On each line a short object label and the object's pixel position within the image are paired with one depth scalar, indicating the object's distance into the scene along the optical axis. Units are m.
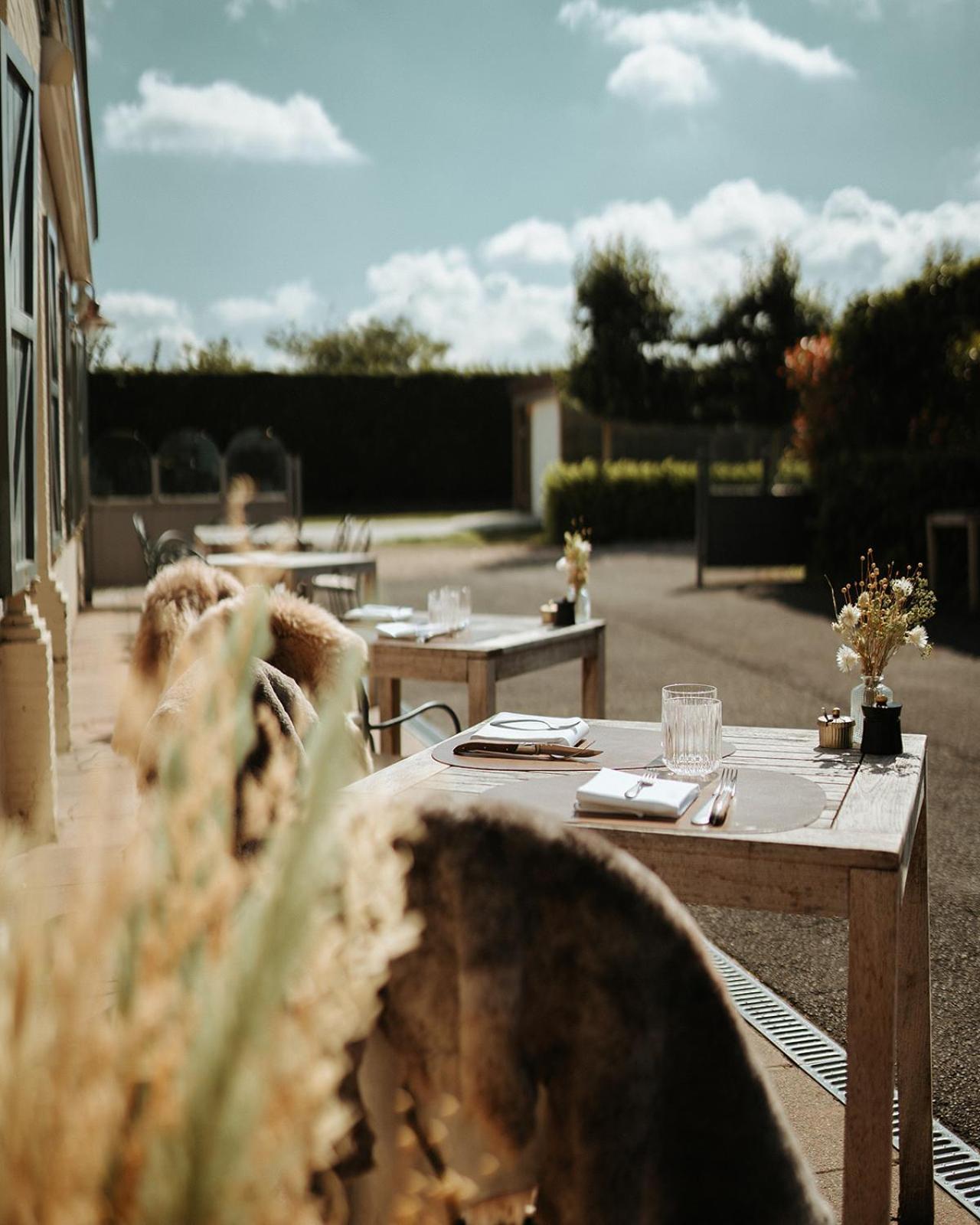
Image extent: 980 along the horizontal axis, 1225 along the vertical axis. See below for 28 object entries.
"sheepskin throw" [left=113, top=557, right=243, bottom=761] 3.11
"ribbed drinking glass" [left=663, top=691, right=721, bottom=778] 2.33
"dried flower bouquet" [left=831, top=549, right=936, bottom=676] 2.50
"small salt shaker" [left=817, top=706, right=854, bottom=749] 2.50
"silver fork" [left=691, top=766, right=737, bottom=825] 1.95
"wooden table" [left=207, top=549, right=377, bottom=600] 7.30
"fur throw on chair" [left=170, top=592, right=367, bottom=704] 2.97
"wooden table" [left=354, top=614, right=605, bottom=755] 4.21
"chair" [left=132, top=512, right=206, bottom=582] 9.33
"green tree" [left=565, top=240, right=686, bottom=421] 21.16
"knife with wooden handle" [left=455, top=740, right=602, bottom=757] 2.47
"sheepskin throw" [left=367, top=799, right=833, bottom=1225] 1.10
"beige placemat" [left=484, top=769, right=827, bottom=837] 1.94
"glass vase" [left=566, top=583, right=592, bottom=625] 4.99
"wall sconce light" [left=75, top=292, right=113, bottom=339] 10.72
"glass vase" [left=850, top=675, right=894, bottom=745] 2.47
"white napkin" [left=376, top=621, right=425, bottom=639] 4.41
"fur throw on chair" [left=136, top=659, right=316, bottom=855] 1.77
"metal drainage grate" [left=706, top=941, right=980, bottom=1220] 2.31
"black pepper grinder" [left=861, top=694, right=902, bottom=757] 2.44
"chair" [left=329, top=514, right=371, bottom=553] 11.16
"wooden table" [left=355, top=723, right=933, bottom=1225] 1.78
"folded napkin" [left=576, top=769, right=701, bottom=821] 1.98
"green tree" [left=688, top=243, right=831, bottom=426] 21.34
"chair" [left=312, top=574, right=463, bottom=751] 5.56
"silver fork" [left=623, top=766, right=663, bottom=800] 2.03
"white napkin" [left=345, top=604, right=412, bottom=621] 4.87
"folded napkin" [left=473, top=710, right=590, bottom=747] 2.53
